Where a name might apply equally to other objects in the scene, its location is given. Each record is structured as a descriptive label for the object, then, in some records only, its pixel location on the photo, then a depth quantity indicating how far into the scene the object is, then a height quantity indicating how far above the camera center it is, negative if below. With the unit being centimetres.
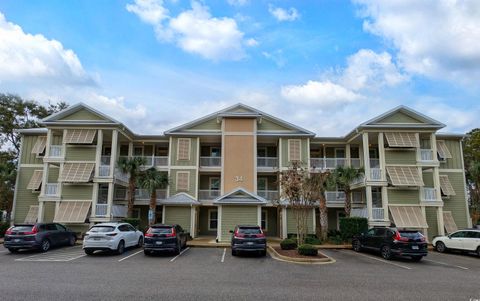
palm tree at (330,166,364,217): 2300 +200
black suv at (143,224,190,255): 1549 -179
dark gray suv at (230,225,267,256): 1564 -178
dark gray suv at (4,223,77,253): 1595 -189
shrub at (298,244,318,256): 1520 -218
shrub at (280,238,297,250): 1717 -217
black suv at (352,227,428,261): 1481 -178
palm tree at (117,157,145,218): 2405 +247
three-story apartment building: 2348 +272
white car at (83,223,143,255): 1545 -182
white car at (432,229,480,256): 1777 -201
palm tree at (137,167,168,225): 2367 +159
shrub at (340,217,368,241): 2155 -140
